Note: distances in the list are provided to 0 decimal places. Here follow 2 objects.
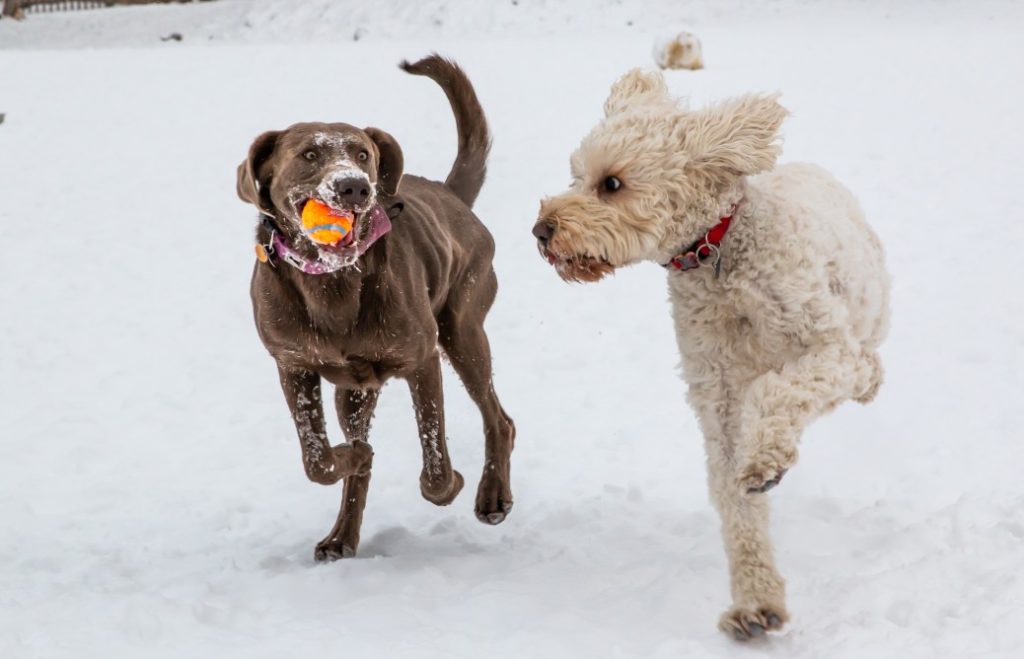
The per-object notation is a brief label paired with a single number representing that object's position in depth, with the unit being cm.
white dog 660
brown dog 743
